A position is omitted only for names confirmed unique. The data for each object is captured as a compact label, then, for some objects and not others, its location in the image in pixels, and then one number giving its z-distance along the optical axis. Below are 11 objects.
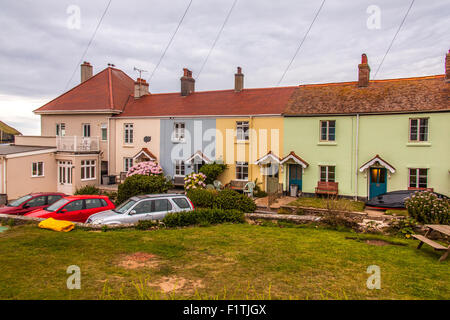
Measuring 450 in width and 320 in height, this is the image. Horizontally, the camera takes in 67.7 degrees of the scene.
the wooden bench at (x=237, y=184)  25.19
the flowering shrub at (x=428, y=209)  11.80
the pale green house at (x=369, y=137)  20.39
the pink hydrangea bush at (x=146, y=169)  26.65
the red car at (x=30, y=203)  16.17
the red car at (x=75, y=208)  13.97
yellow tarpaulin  11.41
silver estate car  12.75
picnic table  8.47
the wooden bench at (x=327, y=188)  22.56
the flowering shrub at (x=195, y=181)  23.25
